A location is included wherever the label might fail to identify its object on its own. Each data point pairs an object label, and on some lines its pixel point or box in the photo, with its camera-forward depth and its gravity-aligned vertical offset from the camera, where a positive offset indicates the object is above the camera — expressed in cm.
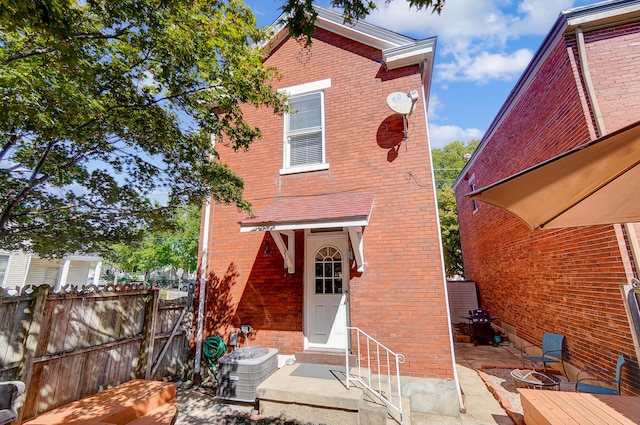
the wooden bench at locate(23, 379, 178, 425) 330 -174
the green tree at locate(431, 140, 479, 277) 1844 +286
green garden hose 573 -155
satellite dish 545 +345
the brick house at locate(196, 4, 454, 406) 494 +111
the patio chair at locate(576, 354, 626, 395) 410 -182
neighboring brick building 453 +261
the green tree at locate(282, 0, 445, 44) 270 +276
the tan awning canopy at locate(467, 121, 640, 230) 204 +79
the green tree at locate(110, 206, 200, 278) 2242 +210
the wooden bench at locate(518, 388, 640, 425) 301 -165
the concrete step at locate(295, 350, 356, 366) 505 -156
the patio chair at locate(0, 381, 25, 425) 295 -139
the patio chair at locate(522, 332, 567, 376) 584 -171
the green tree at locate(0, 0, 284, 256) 281 +212
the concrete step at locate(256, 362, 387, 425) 392 -189
